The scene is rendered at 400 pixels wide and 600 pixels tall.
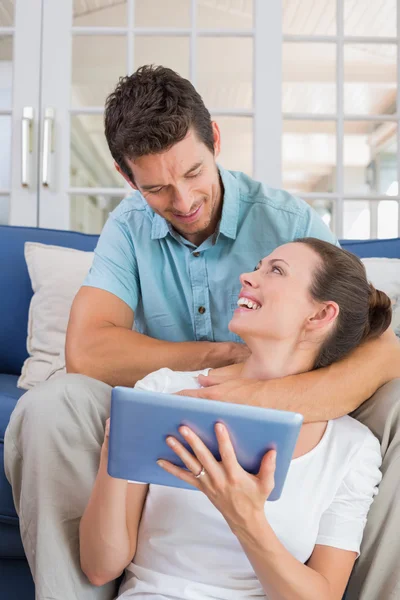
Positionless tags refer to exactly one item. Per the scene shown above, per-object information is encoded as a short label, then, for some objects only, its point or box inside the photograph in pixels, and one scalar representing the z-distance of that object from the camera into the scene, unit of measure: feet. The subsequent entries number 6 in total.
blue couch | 7.57
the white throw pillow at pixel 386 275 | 6.67
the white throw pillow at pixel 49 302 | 6.93
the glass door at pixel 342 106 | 10.46
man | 4.05
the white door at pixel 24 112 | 9.67
